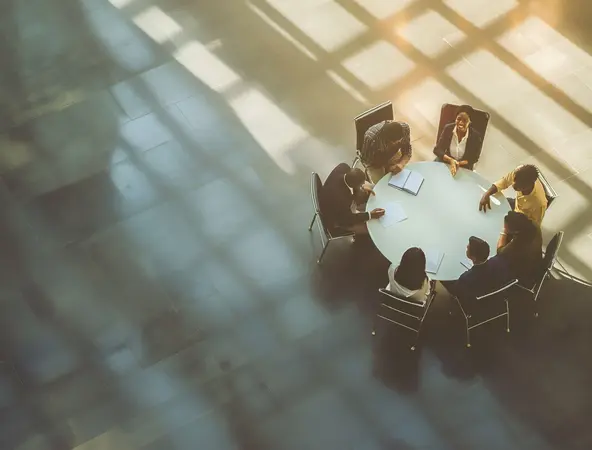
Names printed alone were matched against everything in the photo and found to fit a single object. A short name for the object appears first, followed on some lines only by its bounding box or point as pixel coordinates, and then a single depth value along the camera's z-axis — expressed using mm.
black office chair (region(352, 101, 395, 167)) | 6539
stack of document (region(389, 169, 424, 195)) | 6188
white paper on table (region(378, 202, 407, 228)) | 6055
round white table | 5891
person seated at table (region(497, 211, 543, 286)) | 5629
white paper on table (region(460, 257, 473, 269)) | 5816
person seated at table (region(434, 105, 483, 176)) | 6359
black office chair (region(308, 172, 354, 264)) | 6113
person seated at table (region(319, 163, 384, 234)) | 6070
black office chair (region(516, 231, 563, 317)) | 5668
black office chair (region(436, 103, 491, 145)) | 6469
